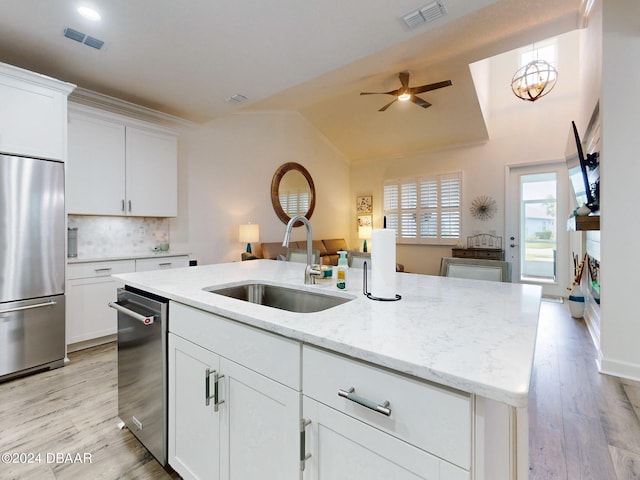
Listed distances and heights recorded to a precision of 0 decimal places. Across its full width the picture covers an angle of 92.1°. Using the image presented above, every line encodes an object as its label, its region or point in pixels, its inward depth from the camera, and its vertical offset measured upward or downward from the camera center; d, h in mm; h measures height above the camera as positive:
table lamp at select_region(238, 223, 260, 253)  4668 +36
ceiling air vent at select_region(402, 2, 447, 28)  2188 +1636
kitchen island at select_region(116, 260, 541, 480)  642 -313
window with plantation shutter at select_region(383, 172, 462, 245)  6070 +609
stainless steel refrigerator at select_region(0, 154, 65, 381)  2379 -237
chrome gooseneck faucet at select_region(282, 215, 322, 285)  1615 -144
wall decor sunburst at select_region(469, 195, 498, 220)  5699 +555
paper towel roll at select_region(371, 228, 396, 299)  1211 -107
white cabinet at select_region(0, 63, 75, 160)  2408 +1003
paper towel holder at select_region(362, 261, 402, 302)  1291 -258
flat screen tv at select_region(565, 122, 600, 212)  2889 +590
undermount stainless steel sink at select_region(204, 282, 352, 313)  1557 -329
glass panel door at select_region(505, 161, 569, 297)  5160 +214
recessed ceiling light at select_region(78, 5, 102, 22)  2141 +1581
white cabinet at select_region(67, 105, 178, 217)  3041 +751
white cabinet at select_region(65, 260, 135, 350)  2865 -607
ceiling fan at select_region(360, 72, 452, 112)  4152 +2011
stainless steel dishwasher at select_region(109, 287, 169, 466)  1466 -669
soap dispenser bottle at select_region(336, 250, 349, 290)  1498 -193
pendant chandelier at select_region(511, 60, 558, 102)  3996 +2072
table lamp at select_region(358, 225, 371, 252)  7098 +86
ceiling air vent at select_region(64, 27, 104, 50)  2378 +1580
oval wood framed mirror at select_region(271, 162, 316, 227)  5617 +863
